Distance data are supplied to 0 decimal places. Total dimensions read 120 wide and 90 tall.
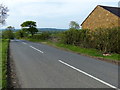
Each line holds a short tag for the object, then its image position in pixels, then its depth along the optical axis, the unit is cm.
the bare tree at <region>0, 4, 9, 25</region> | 3516
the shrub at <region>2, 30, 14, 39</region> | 6247
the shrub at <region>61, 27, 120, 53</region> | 1086
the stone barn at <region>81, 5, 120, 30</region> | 1798
